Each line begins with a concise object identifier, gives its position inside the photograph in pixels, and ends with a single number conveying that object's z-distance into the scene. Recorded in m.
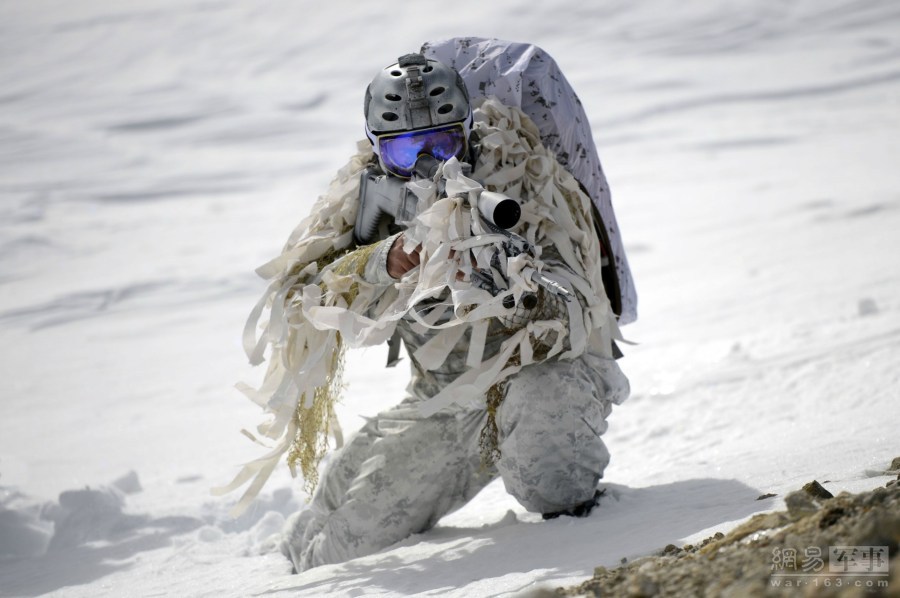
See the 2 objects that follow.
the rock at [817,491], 17.26
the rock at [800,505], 17.11
